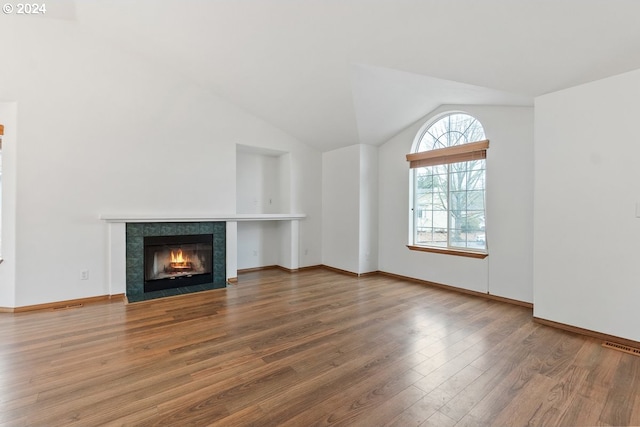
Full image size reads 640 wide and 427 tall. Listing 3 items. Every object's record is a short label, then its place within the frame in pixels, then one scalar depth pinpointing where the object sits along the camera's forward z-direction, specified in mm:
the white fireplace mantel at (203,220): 3711
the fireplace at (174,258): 3859
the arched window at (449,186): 4047
